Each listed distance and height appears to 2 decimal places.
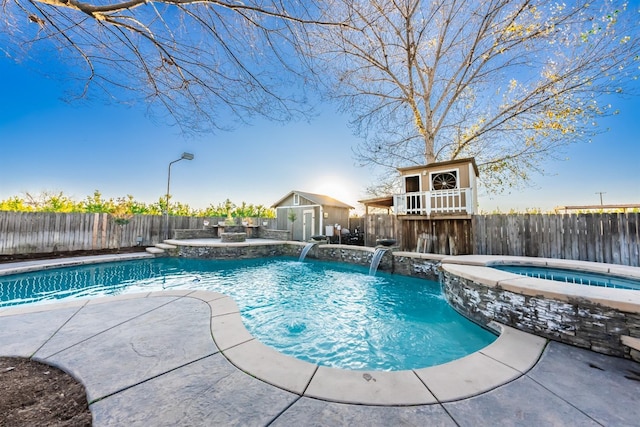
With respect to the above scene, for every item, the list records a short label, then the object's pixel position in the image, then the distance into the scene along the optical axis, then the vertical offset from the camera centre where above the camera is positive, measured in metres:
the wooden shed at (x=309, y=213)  15.99 +0.80
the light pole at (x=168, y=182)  11.22 +2.27
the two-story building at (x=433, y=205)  8.16 +0.78
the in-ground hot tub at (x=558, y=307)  2.18 -0.97
